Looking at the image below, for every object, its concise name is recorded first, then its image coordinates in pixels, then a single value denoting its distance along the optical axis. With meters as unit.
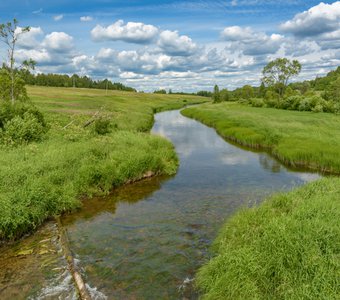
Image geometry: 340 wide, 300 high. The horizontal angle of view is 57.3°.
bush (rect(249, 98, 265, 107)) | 94.18
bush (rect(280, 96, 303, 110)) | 74.75
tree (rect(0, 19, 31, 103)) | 26.32
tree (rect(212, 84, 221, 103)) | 134.40
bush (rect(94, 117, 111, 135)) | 27.95
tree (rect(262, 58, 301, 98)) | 92.44
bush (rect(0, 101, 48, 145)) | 20.72
